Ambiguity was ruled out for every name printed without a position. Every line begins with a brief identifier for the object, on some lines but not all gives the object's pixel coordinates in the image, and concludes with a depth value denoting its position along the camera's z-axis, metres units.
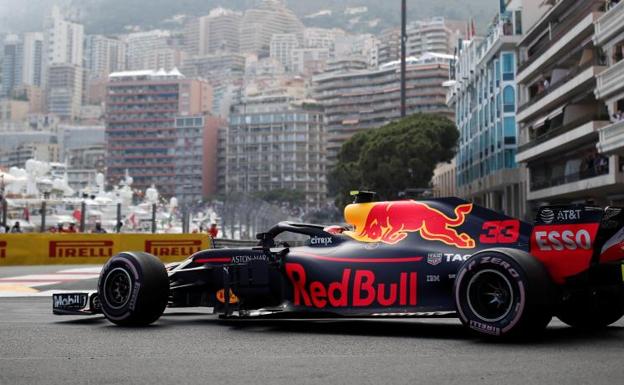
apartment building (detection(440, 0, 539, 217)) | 70.19
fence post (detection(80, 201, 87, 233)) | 40.53
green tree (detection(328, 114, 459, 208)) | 78.31
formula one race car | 8.24
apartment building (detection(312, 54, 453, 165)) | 193.12
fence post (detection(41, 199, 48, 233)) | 37.59
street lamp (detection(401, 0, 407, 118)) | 70.00
